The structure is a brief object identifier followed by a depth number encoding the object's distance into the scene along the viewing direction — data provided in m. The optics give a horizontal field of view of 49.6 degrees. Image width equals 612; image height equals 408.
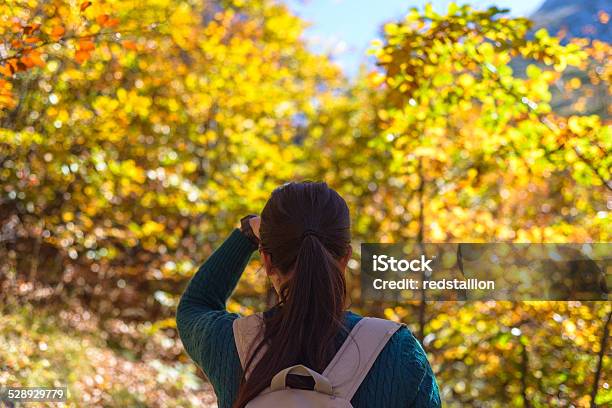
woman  1.15
